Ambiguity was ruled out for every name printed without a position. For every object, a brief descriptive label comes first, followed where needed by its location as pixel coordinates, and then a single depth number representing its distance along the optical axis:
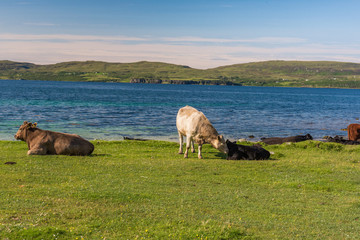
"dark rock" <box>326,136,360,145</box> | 35.50
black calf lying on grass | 24.22
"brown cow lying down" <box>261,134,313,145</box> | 37.61
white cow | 23.73
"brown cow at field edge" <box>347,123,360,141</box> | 39.12
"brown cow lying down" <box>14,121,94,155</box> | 22.75
